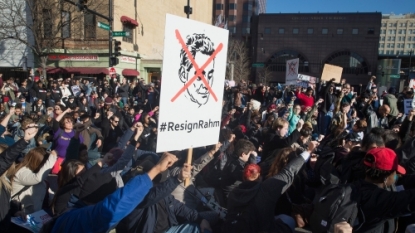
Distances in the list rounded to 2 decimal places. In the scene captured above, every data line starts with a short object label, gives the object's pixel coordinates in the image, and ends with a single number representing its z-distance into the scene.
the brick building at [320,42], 57.19
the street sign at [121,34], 16.15
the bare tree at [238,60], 50.50
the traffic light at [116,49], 17.69
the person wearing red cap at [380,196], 2.23
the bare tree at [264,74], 58.78
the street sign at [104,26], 15.04
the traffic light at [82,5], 14.15
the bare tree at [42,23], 23.17
